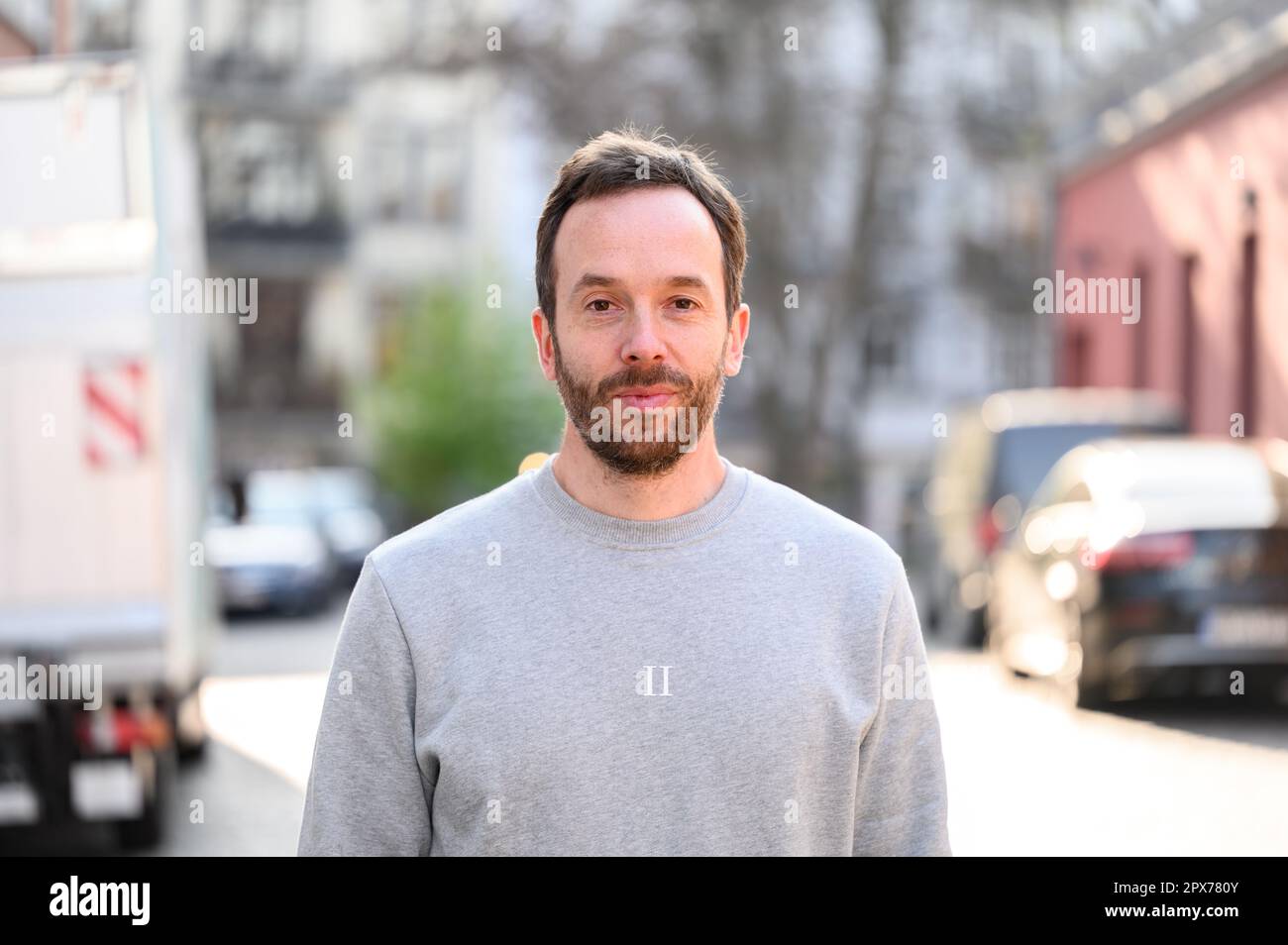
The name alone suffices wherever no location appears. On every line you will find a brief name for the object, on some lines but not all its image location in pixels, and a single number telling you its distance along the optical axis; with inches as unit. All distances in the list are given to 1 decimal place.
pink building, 794.8
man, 98.3
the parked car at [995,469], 650.8
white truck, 314.8
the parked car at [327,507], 1187.9
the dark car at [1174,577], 437.7
